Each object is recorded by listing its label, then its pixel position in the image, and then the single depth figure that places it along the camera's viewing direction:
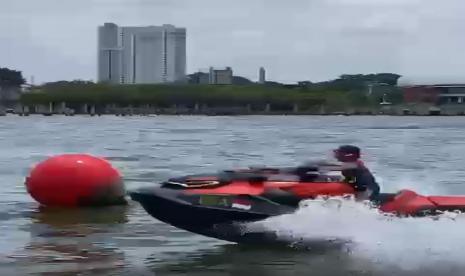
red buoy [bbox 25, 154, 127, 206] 19.30
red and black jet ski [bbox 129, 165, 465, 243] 14.08
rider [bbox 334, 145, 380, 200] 14.40
